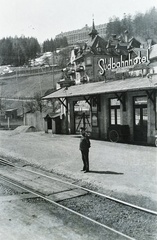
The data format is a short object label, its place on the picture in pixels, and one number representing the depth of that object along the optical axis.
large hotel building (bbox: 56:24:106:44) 164.86
